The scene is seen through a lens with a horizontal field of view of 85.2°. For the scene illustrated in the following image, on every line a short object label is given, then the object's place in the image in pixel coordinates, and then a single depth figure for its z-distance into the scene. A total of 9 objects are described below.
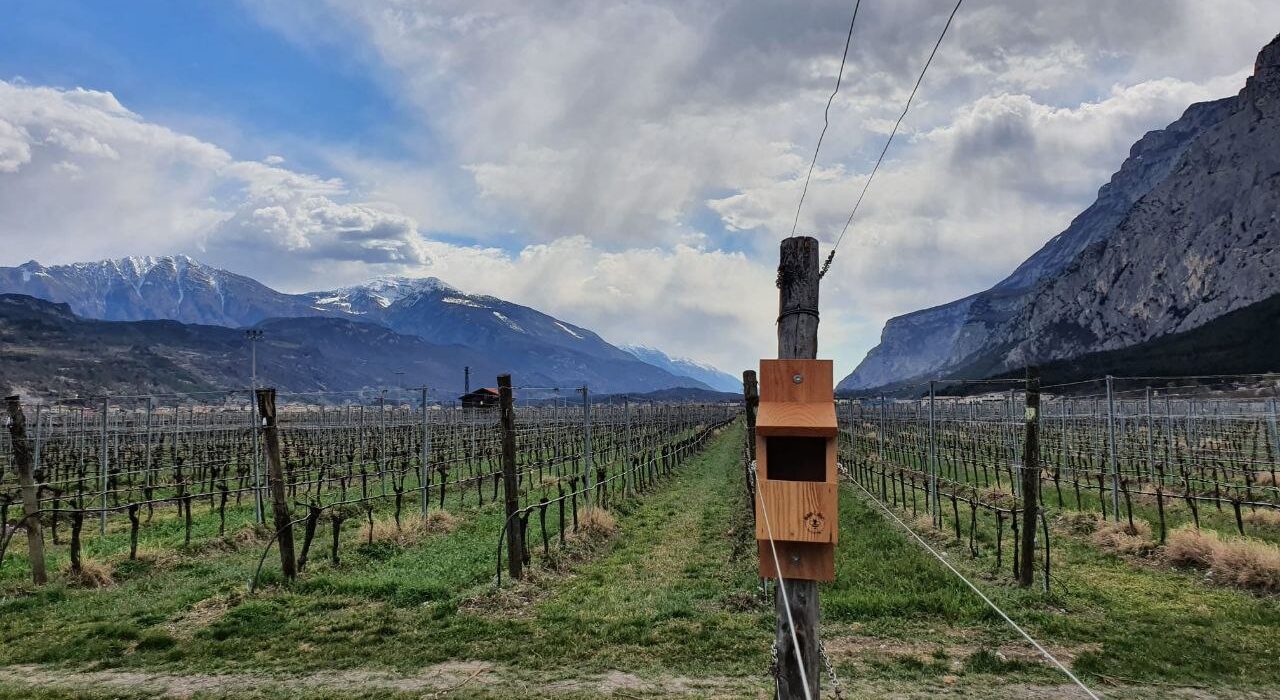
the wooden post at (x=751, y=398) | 13.87
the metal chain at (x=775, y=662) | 3.99
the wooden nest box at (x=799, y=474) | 3.59
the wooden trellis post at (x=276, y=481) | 10.26
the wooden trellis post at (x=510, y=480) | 10.29
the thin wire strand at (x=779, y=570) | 3.62
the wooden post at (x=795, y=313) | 3.98
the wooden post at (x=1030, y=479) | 9.41
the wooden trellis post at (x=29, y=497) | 10.27
